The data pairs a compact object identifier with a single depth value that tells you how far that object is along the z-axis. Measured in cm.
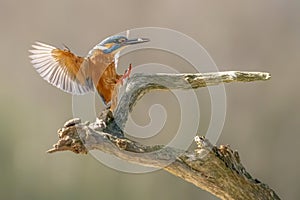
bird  700
